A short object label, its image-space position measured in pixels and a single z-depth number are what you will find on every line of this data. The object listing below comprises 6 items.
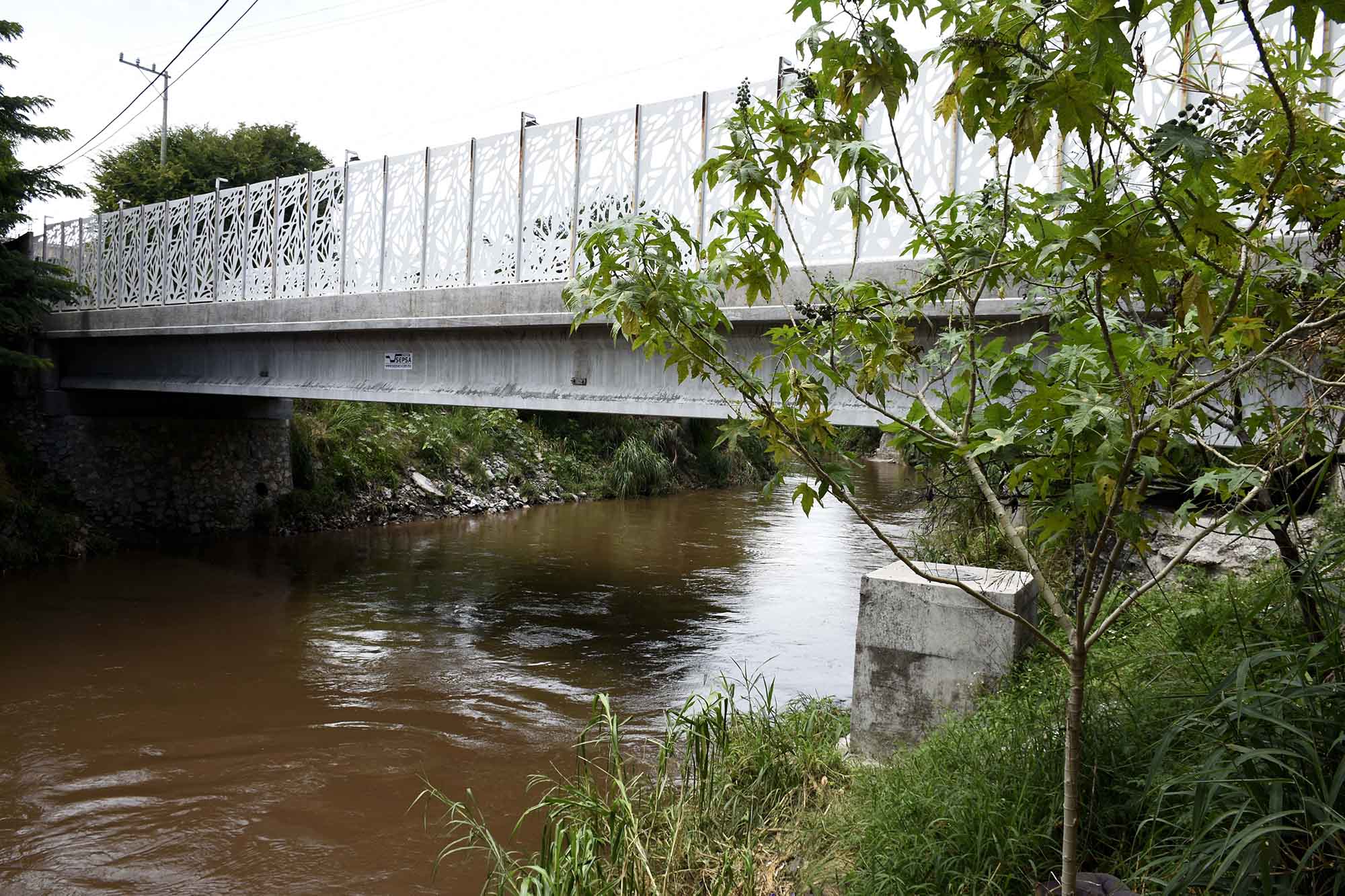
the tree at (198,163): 23.95
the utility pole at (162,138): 28.23
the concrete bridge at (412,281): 8.05
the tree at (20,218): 12.45
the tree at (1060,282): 2.15
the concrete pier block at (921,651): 4.70
